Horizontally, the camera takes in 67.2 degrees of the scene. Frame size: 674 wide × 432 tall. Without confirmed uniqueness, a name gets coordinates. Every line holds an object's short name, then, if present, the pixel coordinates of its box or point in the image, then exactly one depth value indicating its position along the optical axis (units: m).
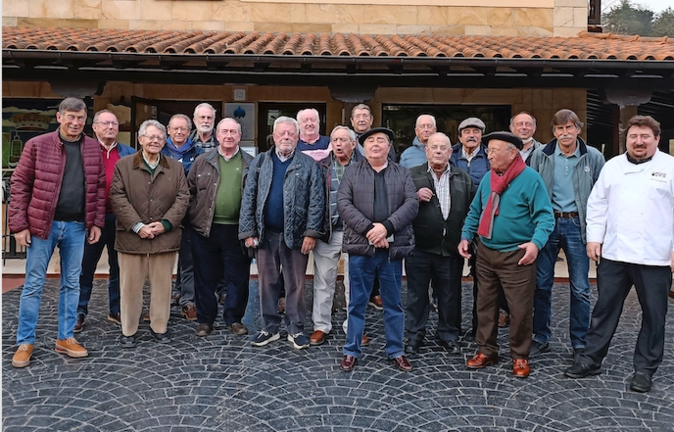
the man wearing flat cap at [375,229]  3.88
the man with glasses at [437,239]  4.23
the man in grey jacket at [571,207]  4.07
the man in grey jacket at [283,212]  4.27
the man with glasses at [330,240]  4.36
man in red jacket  3.92
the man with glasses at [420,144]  4.96
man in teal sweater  3.74
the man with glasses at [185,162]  5.08
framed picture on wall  9.53
